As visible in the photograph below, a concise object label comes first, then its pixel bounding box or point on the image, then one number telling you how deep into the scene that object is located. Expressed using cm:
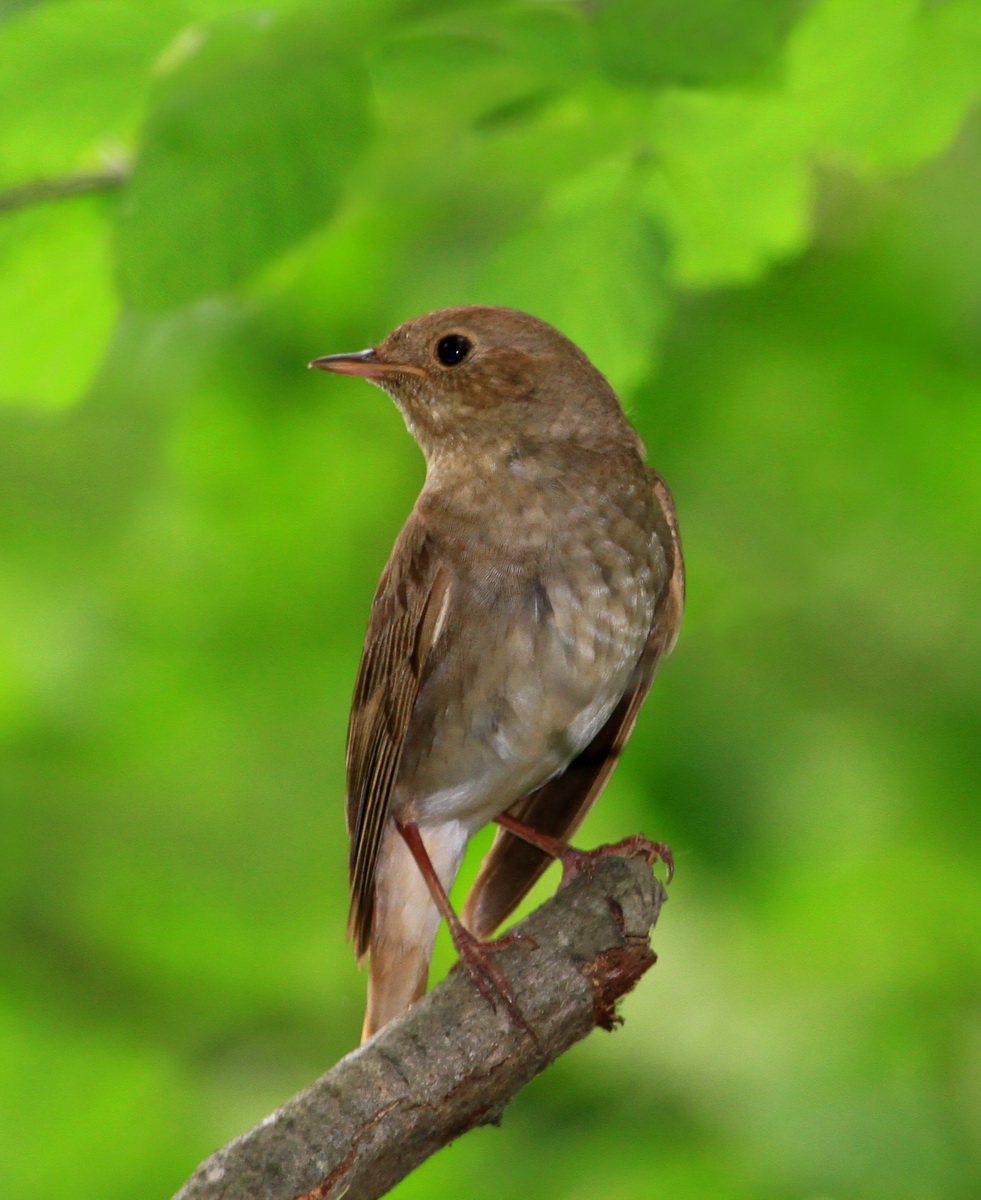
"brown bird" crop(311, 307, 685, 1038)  711
